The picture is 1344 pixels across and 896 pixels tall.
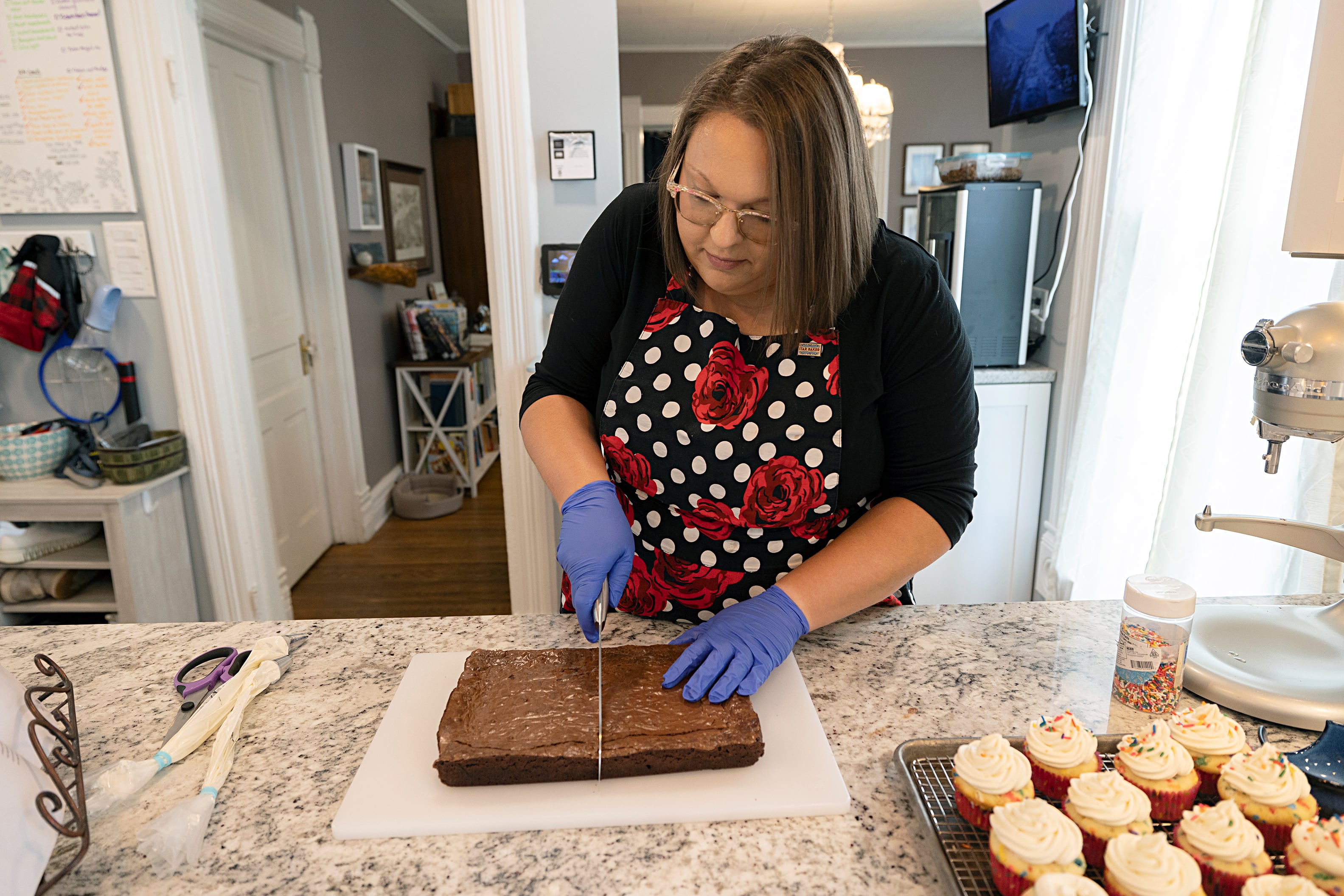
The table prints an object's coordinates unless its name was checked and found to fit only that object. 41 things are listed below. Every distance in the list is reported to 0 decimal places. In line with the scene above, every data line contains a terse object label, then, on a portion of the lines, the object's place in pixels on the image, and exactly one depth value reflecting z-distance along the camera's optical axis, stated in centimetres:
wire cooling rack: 65
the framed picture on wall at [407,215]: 431
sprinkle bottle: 83
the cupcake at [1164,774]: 71
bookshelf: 425
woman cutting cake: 96
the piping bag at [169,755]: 75
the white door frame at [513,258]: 219
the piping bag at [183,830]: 68
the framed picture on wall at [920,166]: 654
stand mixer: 82
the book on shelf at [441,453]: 439
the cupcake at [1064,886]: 58
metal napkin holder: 64
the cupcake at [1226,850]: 62
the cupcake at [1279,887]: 57
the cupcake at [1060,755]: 73
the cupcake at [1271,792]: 67
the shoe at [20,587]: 231
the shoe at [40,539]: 226
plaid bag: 226
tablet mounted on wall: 237
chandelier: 446
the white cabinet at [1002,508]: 246
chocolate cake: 76
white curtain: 153
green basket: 228
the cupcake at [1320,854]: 59
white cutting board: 73
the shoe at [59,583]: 234
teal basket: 229
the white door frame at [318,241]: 321
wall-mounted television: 217
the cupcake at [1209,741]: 74
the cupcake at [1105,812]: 66
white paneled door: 299
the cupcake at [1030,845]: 62
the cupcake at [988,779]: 69
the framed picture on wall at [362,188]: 370
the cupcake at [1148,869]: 59
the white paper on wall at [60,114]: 218
